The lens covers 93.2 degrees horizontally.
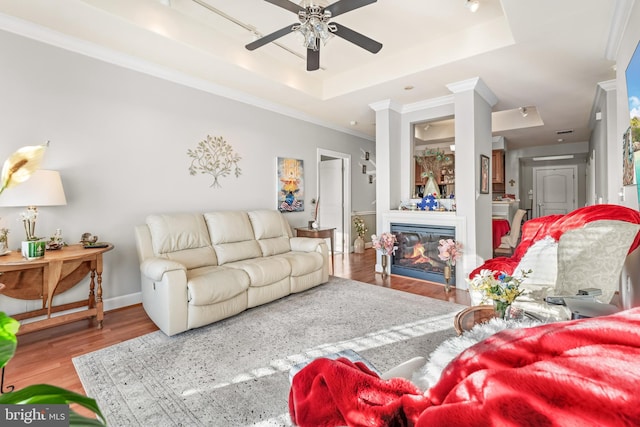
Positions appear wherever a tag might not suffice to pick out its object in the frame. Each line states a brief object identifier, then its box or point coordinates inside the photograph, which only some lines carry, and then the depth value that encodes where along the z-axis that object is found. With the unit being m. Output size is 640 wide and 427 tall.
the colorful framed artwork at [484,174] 4.05
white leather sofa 2.52
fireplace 4.16
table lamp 2.29
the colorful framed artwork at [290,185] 4.84
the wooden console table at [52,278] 2.31
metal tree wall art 3.82
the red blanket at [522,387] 0.40
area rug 1.64
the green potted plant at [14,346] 0.38
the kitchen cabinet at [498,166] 6.85
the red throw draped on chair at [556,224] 2.04
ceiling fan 2.18
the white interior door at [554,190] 8.23
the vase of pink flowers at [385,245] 4.40
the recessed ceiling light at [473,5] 2.57
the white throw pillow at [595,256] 1.87
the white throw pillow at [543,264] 2.39
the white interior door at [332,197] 6.25
